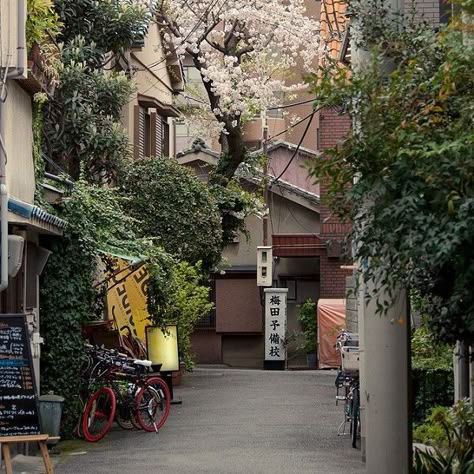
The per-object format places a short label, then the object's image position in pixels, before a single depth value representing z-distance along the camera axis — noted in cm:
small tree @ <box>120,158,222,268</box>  2608
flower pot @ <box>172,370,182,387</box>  2710
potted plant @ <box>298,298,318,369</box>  3722
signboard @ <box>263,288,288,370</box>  3634
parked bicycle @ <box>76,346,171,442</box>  1872
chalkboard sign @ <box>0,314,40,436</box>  1259
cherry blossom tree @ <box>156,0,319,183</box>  3203
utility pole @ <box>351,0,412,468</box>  1039
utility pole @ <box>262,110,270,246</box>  3653
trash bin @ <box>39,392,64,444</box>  1644
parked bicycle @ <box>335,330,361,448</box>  1731
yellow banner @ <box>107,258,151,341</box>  2473
